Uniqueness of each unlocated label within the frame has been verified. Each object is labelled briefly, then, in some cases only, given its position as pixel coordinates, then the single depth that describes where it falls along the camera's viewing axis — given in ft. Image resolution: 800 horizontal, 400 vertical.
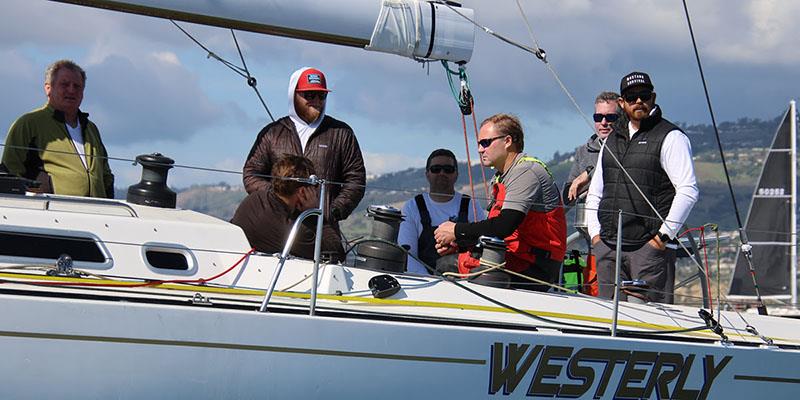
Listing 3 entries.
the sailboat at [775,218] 166.65
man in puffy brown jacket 41.95
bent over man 36.93
